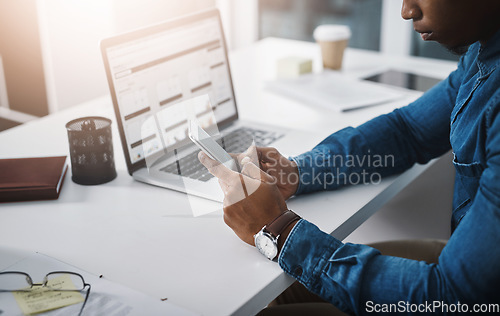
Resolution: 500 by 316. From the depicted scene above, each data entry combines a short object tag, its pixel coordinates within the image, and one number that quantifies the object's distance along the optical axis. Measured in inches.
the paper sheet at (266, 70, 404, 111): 60.4
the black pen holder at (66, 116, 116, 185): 43.2
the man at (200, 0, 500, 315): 28.7
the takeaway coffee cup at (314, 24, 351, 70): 70.6
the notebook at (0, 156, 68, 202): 41.4
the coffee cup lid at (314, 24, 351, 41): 70.6
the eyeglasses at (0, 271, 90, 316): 31.5
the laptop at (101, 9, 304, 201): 43.9
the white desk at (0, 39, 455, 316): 31.9
